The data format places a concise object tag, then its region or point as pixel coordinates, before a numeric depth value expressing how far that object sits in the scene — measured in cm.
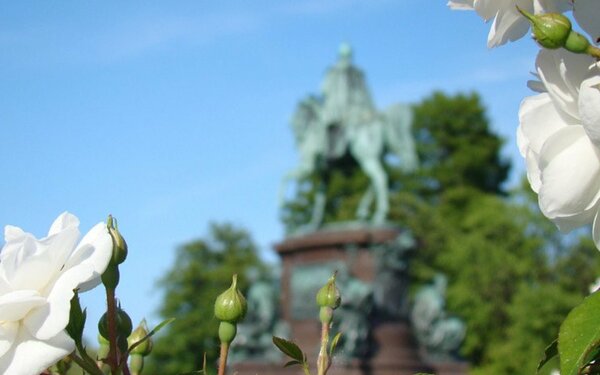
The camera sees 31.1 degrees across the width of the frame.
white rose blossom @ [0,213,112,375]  55
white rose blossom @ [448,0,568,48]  60
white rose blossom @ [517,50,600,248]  57
